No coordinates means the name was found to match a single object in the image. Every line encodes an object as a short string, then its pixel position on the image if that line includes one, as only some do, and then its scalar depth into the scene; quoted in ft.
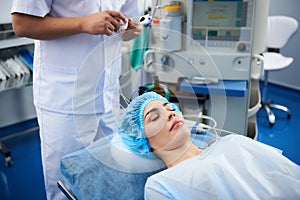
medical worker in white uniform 4.08
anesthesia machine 5.34
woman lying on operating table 3.39
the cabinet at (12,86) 8.02
